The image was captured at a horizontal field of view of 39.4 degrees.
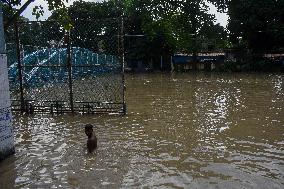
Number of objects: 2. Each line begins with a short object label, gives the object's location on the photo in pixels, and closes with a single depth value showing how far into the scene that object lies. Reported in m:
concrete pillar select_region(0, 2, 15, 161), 8.84
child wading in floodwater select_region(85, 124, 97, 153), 9.34
